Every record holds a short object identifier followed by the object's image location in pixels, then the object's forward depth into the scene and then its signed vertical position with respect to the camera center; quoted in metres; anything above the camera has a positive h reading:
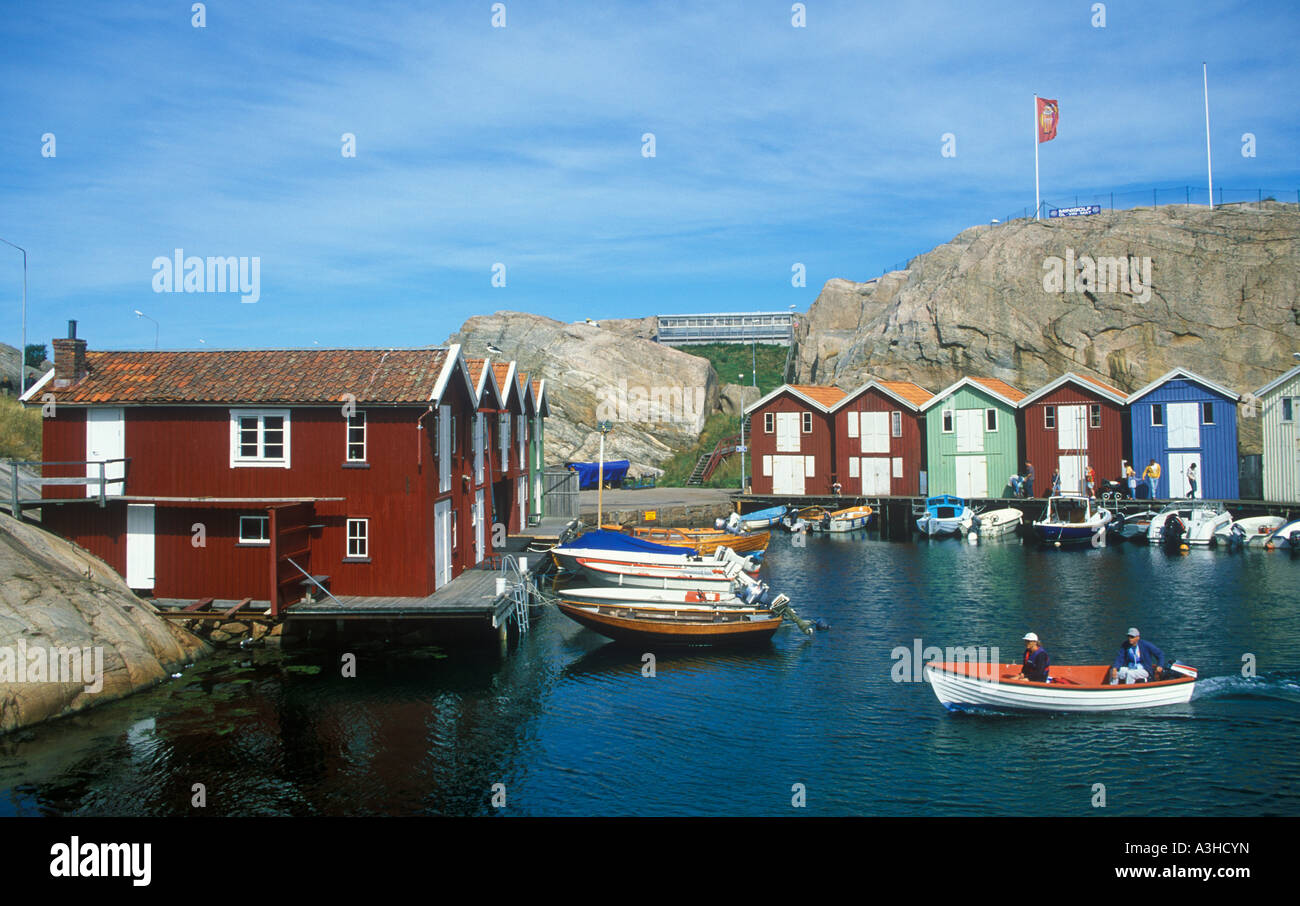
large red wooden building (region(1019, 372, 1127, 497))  57.69 +2.68
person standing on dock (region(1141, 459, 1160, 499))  55.38 -0.19
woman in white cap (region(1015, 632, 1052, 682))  22.50 -4.71
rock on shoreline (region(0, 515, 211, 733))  21.52 -3.40
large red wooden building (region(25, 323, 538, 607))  28.11 +0.54
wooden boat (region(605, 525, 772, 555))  45.84 -3.01
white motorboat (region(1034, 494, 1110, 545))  51.84 -2.90
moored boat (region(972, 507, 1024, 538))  55.06 -2.91
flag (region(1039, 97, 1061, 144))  75.31 +29.12
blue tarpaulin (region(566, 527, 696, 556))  39.56 -2.66
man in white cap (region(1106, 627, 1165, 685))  22.48 -4.71
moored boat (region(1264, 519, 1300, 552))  47.06 -3.59
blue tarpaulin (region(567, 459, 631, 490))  70.38 +0.75
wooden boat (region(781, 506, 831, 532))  60.34 -2.76
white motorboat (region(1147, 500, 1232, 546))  49.72 -2.83
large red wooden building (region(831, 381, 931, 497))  63.72 +2.50
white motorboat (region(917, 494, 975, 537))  56.16 -2.71
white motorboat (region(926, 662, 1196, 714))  22.19 -5.33
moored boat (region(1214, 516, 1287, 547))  48.92 -3.34
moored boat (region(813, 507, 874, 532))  60.22 -2.84
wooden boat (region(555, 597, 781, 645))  28.80 -4.52
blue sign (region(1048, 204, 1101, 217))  87.62 +24.96
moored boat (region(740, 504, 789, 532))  60.35 -2.61
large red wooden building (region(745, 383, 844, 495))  66.69 +2.72
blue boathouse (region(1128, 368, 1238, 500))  54.66 +2.29
